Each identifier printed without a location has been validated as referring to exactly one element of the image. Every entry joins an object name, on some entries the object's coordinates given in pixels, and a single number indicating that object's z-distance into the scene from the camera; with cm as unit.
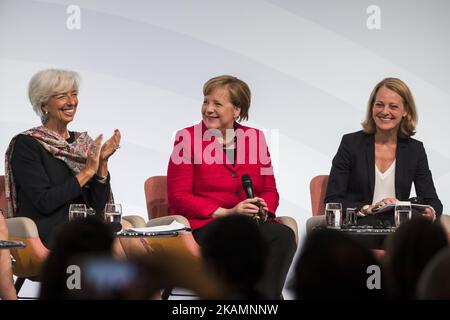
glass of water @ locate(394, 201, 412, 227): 891
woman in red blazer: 977
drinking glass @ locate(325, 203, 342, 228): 917
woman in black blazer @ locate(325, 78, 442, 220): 1030
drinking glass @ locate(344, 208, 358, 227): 936
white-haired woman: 945
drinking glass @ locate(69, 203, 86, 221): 871
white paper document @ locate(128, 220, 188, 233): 858
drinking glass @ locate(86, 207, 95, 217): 888
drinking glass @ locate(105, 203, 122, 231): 881
